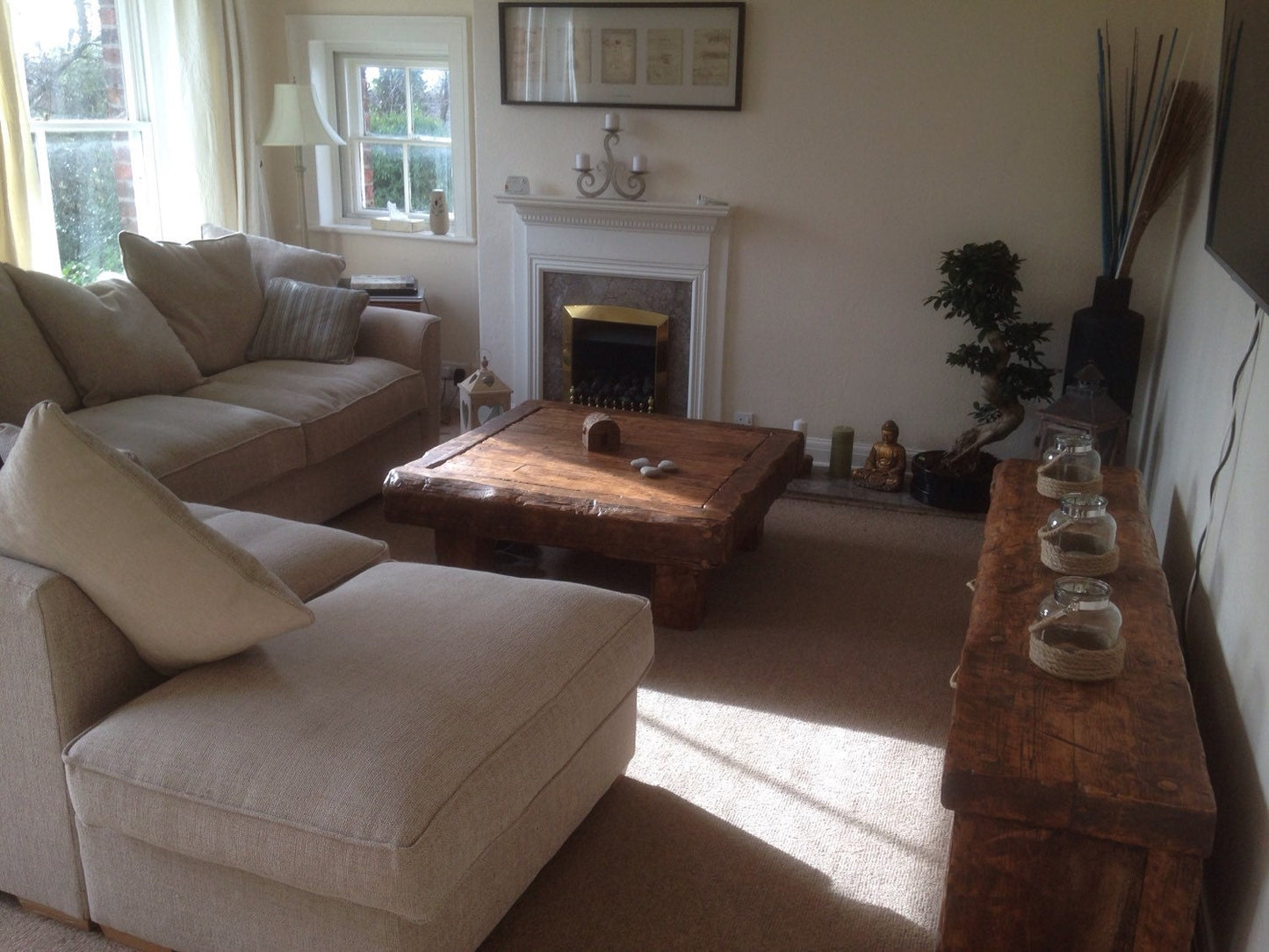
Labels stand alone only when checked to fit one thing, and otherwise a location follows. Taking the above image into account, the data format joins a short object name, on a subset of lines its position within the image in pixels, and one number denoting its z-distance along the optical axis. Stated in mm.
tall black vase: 3758
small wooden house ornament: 3449
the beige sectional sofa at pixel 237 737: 1608
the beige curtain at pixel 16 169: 3820
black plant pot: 4098
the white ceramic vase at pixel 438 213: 5273
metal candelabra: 4535
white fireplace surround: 4531
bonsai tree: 3936
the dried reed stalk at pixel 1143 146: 3641
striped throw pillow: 4086
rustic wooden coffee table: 3004
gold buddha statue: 4316
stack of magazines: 4957
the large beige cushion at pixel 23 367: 3209
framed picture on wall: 4328
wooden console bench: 1511
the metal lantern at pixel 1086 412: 3133
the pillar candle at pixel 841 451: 4395
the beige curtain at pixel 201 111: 4742
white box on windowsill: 5359
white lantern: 3967
